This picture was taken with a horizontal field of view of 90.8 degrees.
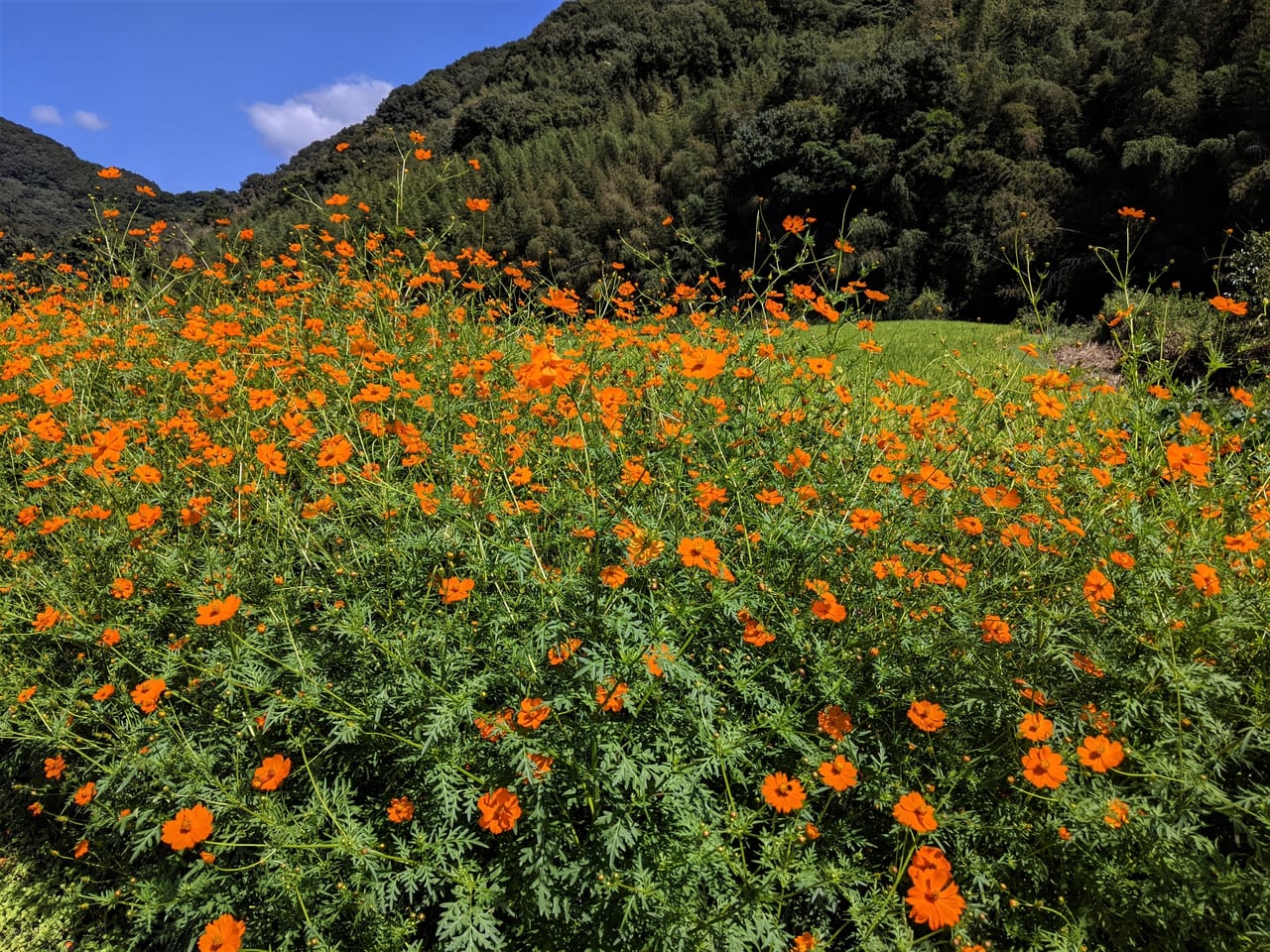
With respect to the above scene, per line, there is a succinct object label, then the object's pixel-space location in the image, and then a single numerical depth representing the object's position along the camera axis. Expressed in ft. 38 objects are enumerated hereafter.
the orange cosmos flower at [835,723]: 5.42
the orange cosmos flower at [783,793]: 4.74
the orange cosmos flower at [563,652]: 5.13
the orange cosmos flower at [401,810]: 5.63
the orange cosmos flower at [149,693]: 5.36
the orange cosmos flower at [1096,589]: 5.24
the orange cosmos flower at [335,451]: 6.10
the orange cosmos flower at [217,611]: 5.18
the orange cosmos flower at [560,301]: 5.74
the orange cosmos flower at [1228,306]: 7.36
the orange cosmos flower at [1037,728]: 4.68
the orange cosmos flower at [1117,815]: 4.53
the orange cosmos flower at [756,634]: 5.60
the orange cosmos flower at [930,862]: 4.30
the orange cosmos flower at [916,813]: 4.36
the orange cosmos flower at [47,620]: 6.69
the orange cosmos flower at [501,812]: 4.72
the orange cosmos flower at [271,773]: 5.06
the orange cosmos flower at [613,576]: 5.18
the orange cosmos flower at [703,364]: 5.63
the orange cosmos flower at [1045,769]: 4.60
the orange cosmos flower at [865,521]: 6.12
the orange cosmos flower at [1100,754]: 4.55
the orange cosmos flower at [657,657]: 4.70
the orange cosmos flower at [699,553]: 5.07
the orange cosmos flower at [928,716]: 5.22
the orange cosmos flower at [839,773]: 4.90
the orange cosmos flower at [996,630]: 5.45
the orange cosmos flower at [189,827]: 4.59
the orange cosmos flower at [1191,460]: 5.30
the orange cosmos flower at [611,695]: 4.84
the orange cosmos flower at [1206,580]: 5.01
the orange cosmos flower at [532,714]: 4.65
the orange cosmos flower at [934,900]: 4.04
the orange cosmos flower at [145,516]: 6.24
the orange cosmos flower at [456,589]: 5.32
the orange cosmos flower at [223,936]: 4.19
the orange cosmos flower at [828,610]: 5.40
